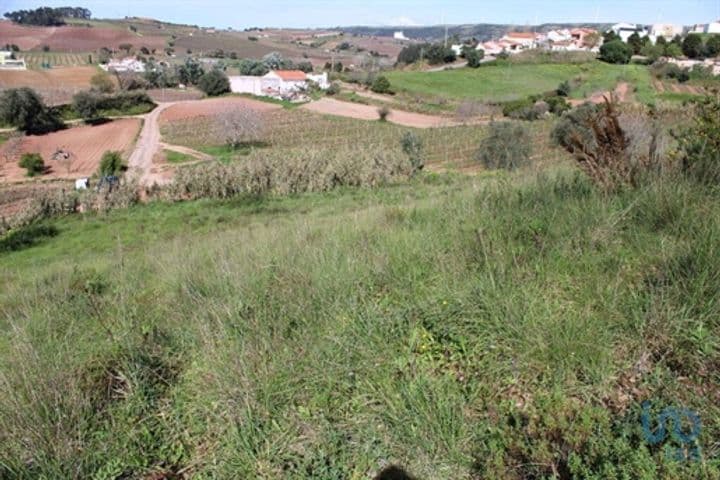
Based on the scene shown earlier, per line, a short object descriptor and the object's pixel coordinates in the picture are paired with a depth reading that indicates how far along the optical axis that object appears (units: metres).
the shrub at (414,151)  28.70
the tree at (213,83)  73.62
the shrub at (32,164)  35.75
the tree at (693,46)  68.56
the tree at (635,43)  79.77
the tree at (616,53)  75.75
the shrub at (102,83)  67.38
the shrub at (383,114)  54.07
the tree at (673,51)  69.44
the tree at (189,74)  81.78
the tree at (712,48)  65.50
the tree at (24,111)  48.19
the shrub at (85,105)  55.50
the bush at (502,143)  26.88
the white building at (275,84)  73.31
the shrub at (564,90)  60.14
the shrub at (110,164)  33.34
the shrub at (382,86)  70.25
